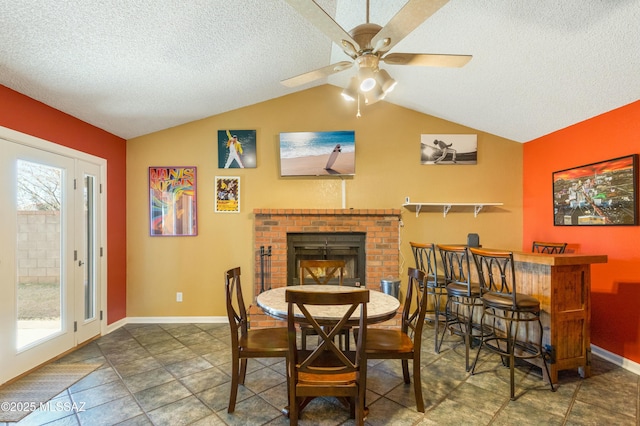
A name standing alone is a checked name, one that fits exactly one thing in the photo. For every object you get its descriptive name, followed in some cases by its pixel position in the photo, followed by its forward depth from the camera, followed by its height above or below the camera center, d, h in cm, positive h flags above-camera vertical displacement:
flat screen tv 385 +80
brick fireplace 382 -25
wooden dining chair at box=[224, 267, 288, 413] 200 -95
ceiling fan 146 +100
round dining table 181 -67
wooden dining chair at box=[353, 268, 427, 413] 197 -96
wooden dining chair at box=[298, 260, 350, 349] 238 -55
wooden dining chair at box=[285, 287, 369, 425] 161 -93
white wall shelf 378 +6
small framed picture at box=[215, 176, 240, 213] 389 +24
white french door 241 -40
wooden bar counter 237 -81
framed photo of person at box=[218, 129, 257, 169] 390 +85
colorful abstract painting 386 +15
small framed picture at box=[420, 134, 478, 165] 395 +85
